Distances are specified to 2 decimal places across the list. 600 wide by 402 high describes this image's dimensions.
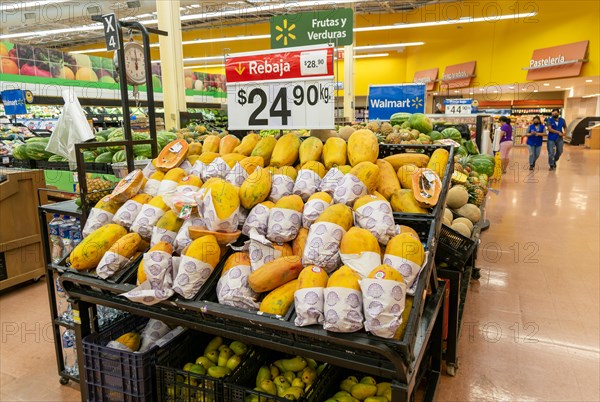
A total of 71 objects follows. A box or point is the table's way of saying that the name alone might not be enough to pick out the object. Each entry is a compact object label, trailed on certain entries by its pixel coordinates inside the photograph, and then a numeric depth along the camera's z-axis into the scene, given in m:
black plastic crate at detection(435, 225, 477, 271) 2.32
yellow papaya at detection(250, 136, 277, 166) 2.14
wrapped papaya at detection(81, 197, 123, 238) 1.92
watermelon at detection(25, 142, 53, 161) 4.75
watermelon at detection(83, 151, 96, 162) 4.01
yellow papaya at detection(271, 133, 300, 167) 2.04
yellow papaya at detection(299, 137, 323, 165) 2.03
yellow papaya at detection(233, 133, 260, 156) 2.21
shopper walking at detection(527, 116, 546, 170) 11.30
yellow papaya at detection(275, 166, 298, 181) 1.91
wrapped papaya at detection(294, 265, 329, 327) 1.34
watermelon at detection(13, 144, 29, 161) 4.80
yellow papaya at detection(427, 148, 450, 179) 1.97
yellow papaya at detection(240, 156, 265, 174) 1.94
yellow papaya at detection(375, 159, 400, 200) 1.85
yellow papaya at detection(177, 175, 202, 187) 1.90
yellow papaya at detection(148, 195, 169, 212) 1.83
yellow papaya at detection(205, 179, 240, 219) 1.61
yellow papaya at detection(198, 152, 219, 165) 2.13
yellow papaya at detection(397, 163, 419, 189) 1.92
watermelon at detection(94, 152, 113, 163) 3.91
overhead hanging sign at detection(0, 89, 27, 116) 6.36
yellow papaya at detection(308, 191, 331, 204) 1.66
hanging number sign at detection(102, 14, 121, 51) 2.17
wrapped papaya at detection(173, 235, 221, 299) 1.54
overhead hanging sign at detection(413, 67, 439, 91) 19.08
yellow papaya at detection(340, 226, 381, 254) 1.43
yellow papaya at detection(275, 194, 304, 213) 1.64
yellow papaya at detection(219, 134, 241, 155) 2.26
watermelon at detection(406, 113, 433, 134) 4.39
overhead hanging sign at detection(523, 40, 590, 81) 14.35
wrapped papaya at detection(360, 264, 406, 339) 1.25
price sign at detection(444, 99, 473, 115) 7.13
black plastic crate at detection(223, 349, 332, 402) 1.64
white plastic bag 2.79
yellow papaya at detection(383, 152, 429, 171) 2.05
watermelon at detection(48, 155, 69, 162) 4.57
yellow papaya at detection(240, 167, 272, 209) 1.73
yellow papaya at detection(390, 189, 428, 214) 1.72
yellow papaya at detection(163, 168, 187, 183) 1.98
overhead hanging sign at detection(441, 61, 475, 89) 17.78
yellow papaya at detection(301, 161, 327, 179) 1.89
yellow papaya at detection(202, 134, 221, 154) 2.33
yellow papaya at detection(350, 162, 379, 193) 1.75
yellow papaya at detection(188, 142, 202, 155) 2.32
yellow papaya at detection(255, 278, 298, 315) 1.45
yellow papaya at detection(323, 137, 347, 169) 1.97
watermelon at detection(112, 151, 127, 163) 3.90
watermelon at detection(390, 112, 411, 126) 5.13
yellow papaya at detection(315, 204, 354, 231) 1.52
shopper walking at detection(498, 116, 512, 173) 10.16
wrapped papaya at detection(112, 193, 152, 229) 1.88
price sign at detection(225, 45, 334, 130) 2.06
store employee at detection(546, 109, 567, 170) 11.91
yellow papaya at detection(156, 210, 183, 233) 1.75
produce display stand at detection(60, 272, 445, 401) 1.30
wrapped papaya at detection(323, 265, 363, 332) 1.29
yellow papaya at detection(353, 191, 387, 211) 1.60
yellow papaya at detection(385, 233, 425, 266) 1.43
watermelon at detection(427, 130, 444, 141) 4.25
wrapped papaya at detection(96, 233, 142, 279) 1.71
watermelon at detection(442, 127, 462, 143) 4.84
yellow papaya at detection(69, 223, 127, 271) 1.78
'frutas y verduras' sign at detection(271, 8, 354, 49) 4.96
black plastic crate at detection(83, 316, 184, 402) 1.79
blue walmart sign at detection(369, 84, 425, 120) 7.56
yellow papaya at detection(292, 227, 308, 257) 1.60
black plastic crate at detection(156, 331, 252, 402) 1.72
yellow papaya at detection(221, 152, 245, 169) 2.04
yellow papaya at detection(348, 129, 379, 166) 1.91
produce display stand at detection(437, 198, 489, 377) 2.35
